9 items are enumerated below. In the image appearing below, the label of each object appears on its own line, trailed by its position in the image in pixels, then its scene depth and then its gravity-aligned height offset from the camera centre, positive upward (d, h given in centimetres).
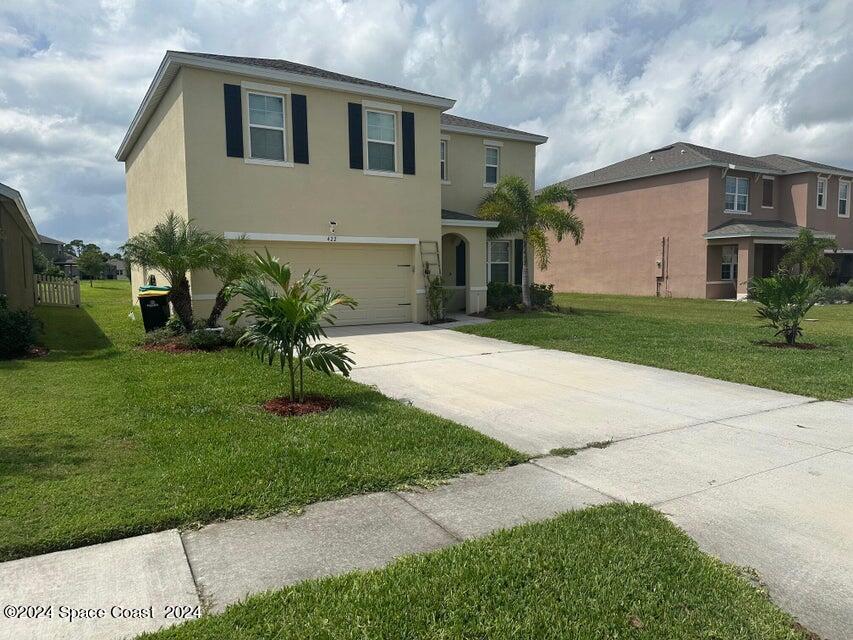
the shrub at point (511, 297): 1895 -71
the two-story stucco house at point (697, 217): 2702 +289
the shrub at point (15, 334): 994 -96
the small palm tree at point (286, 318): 650 -47
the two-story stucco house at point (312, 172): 1295 +262
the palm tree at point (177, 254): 1090 +47
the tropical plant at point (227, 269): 1125 +17
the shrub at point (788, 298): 1125 -49
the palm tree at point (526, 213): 1761 +191
